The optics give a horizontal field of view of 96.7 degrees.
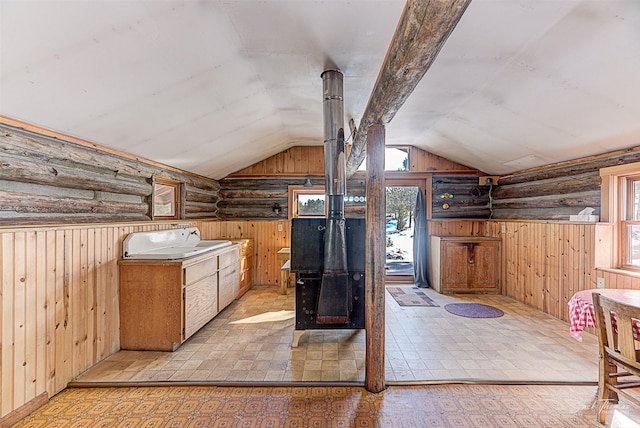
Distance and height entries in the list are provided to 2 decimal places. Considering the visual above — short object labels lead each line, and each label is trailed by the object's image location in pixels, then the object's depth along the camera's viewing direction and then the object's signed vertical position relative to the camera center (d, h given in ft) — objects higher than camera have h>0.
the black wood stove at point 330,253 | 9.44 -1.38
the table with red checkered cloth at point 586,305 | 7.30 -2.41
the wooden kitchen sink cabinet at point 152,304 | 9.82 -3.10
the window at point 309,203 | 19.53 +0.77
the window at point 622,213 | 10.98 +0.04
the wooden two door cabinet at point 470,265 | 17.24 -3.09
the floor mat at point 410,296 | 15.23 -4.74
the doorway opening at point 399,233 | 19.66 -2.19
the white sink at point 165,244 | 9.96 -1.28
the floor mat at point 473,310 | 13.42 -4.76
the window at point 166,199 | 13.29 +0.75
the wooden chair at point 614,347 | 5.76 -2.89
